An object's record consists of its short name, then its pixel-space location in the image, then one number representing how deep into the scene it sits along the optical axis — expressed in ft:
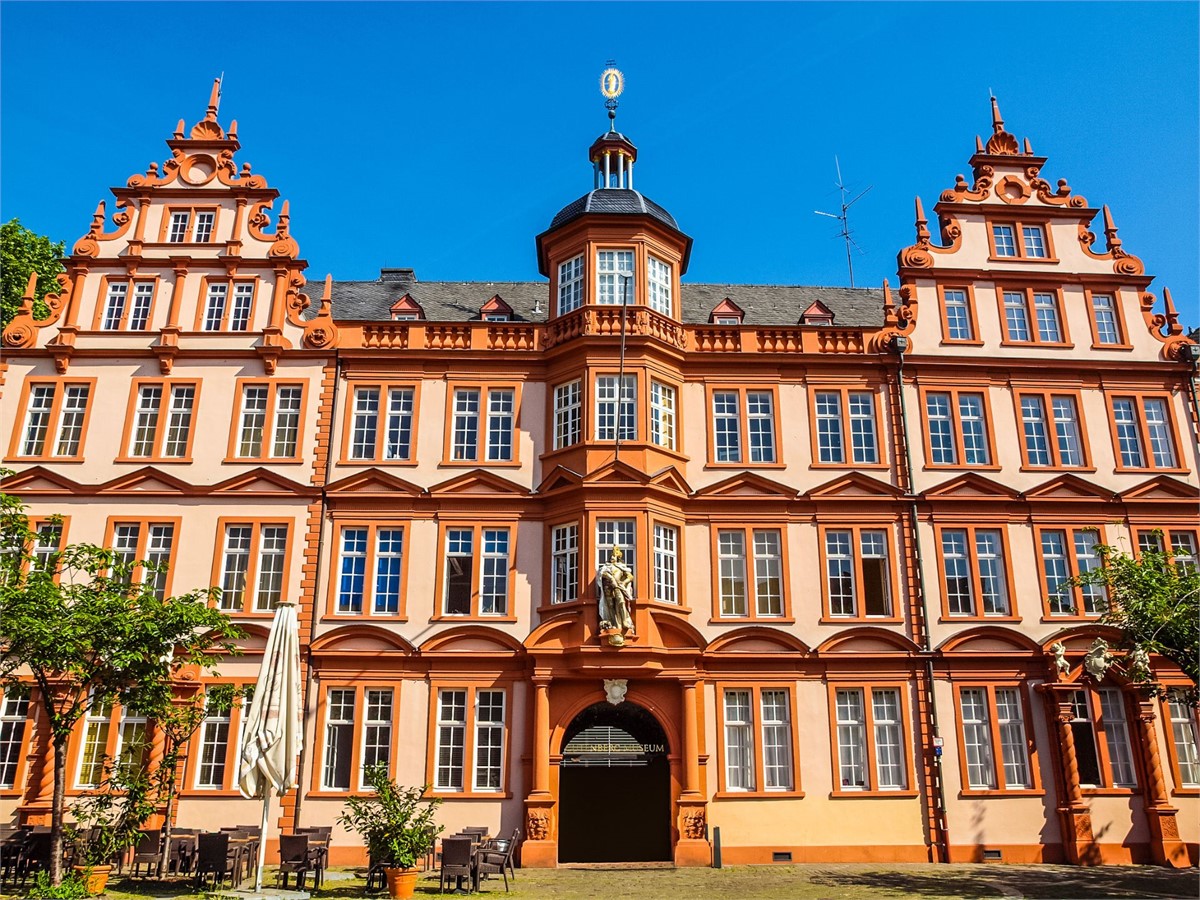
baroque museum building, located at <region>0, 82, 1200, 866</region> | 80.79
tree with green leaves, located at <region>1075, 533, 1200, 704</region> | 66.69
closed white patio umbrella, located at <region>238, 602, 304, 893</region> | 56.70
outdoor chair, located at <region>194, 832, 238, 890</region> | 61.00
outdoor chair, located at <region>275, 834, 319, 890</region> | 61.52
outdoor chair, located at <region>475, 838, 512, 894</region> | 65.00
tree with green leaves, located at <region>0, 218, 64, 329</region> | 111.96
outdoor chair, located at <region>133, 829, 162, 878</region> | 64.08
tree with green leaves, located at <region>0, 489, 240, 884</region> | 60.59
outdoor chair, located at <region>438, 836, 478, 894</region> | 62.39
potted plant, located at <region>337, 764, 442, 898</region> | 60.34
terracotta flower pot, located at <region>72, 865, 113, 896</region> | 59.21
